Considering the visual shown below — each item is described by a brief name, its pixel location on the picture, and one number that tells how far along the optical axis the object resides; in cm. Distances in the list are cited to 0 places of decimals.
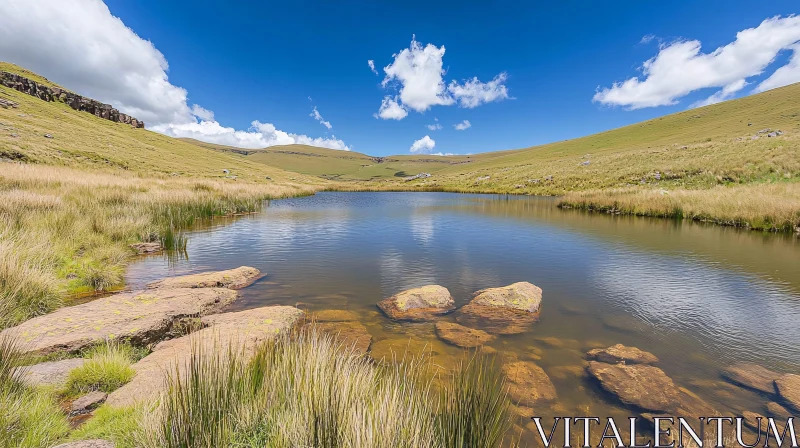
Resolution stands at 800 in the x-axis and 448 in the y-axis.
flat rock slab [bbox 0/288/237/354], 484
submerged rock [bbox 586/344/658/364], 589
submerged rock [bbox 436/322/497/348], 656
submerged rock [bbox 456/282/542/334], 731
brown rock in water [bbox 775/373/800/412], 470
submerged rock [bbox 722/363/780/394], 511
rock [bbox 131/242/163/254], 1272
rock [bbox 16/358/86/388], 366
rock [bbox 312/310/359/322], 754
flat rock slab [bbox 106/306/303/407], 375
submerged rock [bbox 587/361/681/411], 477
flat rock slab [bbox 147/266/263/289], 896
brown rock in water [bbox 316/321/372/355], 624
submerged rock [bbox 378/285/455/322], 785
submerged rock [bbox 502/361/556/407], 487
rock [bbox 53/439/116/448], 250
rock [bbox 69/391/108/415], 350
